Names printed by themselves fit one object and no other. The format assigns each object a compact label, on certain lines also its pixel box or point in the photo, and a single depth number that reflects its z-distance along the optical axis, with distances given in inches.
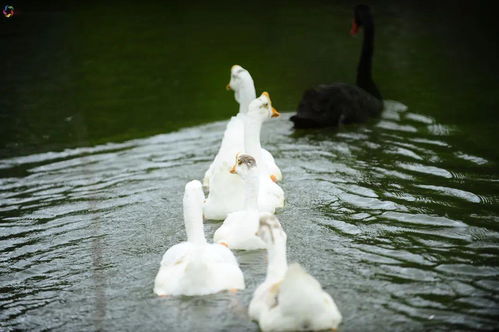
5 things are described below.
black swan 848.9
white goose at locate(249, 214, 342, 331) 391.2
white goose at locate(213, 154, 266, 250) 529.3
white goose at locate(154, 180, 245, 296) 461.1
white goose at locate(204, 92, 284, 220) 585.6
